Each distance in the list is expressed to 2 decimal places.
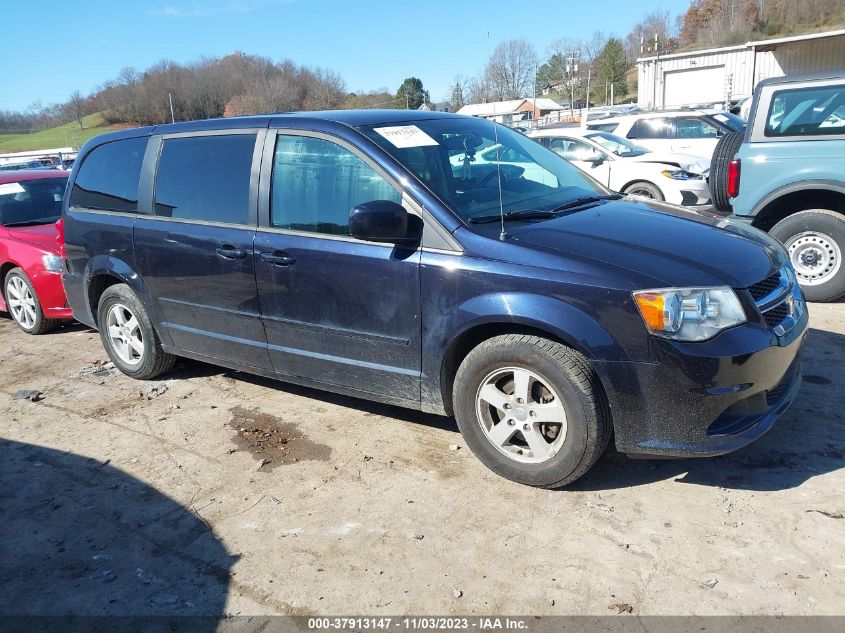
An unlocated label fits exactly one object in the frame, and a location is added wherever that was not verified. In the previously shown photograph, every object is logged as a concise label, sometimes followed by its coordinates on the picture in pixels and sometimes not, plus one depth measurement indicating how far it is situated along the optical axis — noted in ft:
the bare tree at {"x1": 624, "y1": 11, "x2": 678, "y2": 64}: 303.48
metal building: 121.70
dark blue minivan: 9.87
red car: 21.71
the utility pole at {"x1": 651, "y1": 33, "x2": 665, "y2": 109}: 133.41
